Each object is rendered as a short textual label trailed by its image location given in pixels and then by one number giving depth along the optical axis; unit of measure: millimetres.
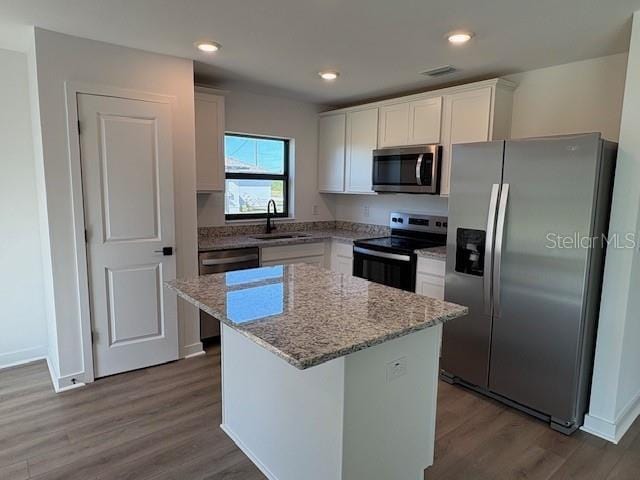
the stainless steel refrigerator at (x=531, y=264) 2322
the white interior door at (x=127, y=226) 2852
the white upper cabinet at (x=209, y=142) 3551
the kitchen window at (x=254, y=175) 4289
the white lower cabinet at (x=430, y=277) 3322
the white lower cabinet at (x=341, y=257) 4219
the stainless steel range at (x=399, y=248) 3592
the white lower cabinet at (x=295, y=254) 3930
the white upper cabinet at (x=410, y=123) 3615
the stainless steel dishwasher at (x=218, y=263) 3506
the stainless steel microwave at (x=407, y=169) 3590
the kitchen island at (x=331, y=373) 1526
